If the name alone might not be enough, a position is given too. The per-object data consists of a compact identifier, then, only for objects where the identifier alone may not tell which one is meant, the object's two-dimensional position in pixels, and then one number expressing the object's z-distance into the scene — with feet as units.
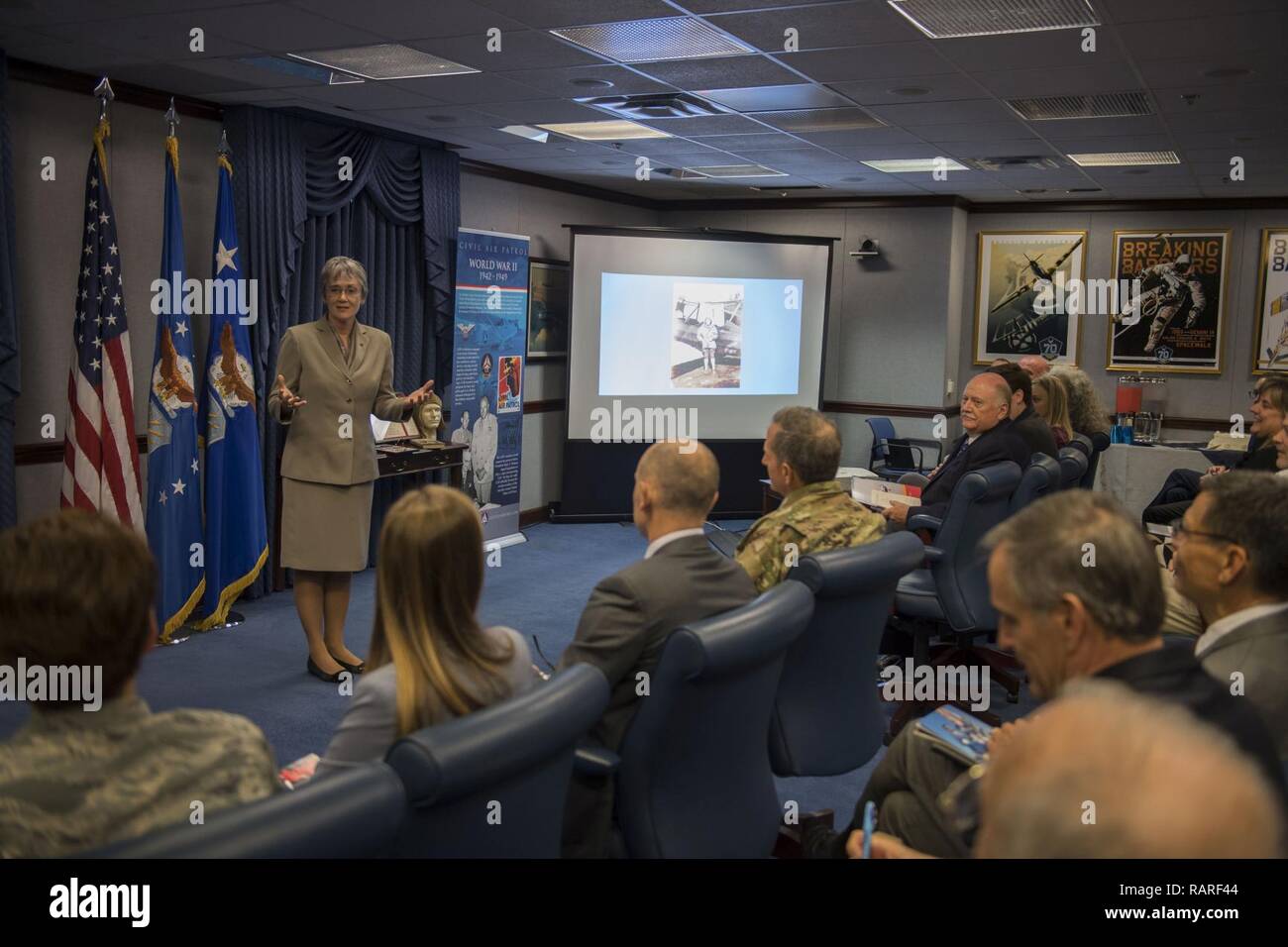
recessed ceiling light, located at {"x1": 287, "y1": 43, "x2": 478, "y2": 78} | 15.39
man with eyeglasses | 6.75
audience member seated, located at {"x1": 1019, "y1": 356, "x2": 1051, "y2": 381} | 22.61
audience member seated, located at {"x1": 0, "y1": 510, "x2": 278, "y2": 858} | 4.40
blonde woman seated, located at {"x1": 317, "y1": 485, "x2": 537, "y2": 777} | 5.89
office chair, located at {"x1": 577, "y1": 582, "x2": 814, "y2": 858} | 7.13
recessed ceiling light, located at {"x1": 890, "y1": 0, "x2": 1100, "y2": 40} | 12.14
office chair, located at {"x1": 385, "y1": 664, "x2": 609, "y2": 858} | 4.78
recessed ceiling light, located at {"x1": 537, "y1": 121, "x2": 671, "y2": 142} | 20.90
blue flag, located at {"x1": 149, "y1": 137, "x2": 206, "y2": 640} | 17.12
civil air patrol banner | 23.68
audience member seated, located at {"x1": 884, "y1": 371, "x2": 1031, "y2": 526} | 15.30
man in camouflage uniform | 10.35
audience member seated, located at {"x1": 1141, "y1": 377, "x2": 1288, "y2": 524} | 15.48
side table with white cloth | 26.18
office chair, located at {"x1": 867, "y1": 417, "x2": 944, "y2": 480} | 30.09
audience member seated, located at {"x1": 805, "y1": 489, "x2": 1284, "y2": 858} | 5.35
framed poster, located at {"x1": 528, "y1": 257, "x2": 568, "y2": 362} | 27.76
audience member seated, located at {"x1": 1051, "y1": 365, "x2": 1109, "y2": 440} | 20.80
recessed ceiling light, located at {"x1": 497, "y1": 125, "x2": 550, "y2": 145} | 21.24
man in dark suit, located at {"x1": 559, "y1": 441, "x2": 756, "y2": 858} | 7.55
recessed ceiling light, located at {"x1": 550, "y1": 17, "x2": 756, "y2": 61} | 13.30
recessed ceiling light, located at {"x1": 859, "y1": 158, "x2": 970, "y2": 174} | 24.53
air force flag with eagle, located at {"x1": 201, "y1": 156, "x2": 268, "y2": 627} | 18.03
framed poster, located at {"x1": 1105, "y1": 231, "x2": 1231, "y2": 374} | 29.96
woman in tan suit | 14.92
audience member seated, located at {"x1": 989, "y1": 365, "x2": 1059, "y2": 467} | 16.26
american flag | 15.93
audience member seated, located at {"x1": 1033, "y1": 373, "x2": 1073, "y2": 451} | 19.25
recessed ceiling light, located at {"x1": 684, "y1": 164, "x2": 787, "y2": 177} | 26.29
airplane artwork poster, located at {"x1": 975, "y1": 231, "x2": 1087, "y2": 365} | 31.53
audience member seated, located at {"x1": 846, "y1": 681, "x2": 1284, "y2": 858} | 2.44
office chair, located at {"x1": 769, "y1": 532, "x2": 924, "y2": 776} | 9.39
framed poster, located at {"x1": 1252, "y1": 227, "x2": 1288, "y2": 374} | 29.17
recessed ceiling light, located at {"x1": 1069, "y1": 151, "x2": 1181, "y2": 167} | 22.79
